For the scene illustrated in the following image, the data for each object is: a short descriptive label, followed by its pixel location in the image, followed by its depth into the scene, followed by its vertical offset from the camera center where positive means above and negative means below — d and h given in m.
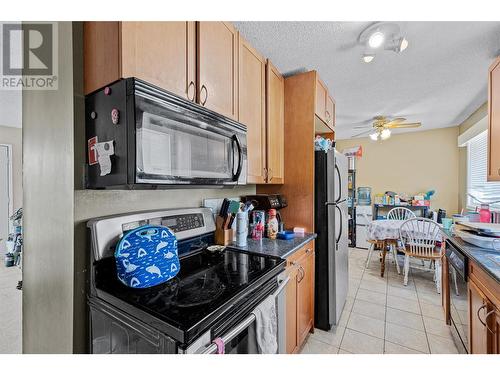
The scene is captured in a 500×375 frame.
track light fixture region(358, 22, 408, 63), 1.43 +1.00
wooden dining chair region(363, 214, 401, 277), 3.06 -0.85
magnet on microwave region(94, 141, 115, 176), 0.87 +0.12
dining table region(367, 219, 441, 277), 3.02 -0.67
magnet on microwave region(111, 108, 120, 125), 0.84 +0.26
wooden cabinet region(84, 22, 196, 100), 0.82 +0.53
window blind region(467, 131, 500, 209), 2.88 +0.14
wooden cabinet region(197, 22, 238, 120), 1.14 +0.66
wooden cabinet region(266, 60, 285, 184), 1.79 +0.51
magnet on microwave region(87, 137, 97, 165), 0.95 +0.15
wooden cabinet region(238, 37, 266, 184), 1.50 +0.57
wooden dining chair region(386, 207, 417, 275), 3.27 -0.51
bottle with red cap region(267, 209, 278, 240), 1.73 -0.31
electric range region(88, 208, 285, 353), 0.71 -0.42
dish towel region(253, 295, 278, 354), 0.94 -0.62
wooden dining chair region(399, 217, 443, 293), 2.71 -0.70
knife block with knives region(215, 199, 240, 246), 1.51 -0.26
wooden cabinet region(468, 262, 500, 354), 1.08 -0.68
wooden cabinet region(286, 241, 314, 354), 1.42 -0.79
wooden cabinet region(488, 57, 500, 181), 1.59 +0.47
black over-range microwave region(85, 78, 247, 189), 0.80 +0.19
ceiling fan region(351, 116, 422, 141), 3.29 +0.89
